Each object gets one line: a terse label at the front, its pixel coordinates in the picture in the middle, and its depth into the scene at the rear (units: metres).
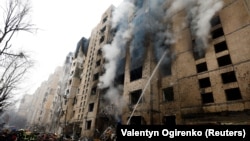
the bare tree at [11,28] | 12.16
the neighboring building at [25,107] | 100.35
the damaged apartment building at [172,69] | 14.70
